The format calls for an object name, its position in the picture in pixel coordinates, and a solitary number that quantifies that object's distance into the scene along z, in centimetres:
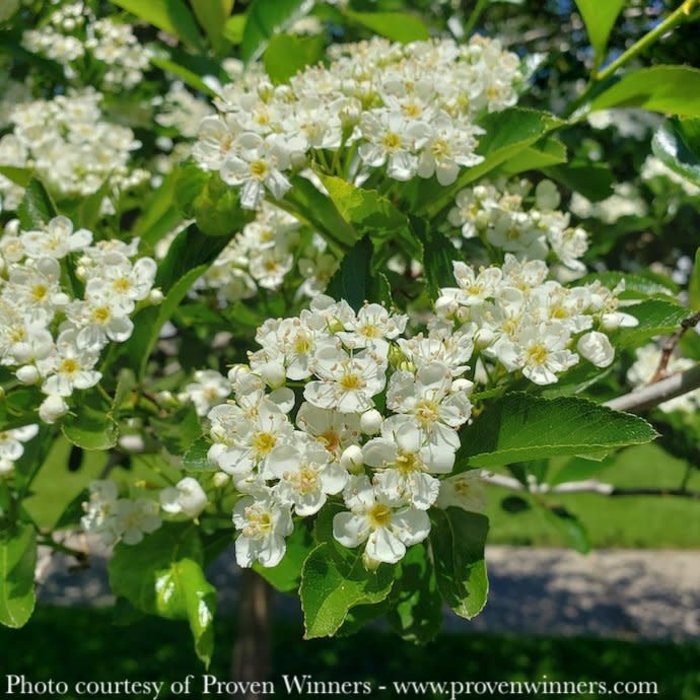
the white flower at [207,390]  26
